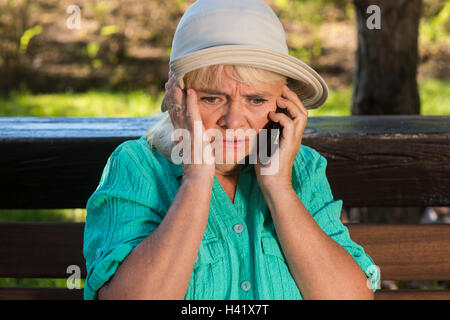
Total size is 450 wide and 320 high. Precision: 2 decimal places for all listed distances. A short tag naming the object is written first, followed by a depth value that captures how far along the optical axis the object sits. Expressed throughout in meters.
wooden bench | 4.49
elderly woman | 3.58
